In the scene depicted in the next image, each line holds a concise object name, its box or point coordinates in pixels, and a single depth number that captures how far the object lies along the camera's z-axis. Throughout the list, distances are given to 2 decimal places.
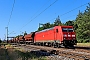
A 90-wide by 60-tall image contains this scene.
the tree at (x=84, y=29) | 71.75
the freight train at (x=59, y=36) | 29.42
